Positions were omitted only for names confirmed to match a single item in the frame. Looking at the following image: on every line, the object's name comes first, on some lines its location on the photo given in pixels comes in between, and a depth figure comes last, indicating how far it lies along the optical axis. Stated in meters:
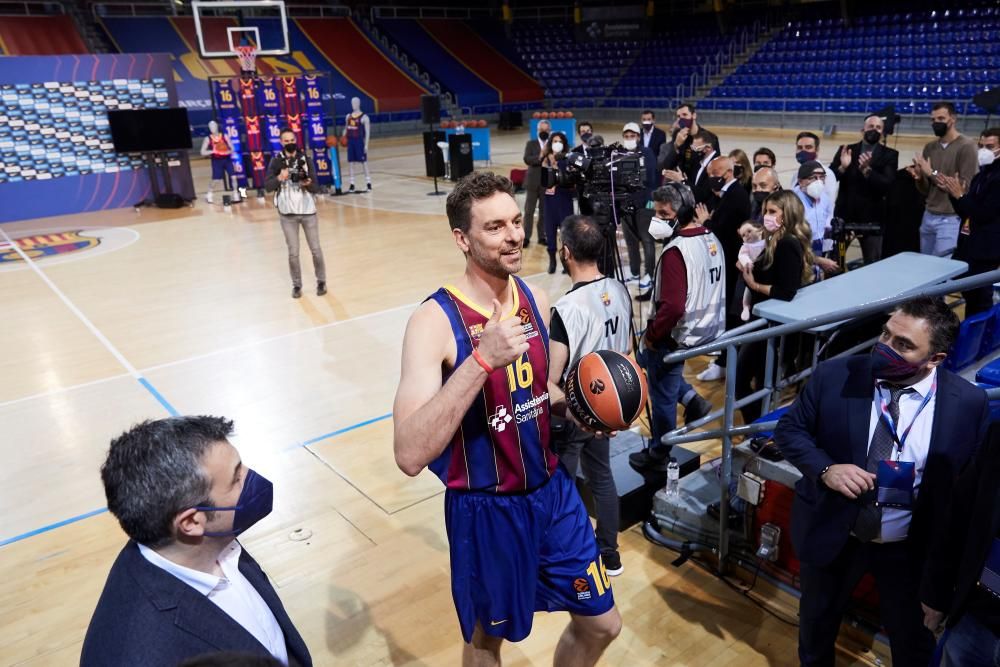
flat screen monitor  15.31
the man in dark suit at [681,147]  9.27
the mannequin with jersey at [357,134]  16.02
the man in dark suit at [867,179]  7.39
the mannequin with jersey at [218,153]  15.60
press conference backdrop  15.12
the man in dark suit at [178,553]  1.71
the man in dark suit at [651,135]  10.27
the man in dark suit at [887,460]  2.64
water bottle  4.23
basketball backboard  27.88
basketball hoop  16.55
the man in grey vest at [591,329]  3.69
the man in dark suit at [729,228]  6.14
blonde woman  4.75
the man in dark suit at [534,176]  10.48
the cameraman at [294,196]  8.66
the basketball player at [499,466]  2.56
